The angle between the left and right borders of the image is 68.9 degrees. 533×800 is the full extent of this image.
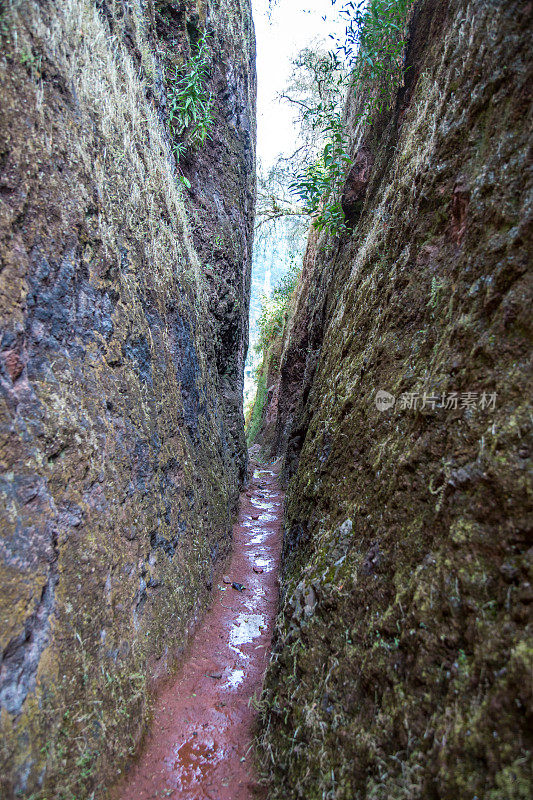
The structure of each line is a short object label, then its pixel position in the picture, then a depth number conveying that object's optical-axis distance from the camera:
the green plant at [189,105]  5.72
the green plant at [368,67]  4.23
